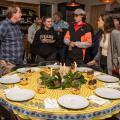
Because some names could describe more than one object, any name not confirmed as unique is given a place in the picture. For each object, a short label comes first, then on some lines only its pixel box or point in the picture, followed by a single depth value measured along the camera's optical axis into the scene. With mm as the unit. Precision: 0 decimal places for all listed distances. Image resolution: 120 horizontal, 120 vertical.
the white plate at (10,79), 2129
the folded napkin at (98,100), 1736
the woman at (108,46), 2789
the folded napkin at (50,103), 1628
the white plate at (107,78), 2279
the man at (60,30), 4436
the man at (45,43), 3889
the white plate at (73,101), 1607
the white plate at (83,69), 2651
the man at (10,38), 3092
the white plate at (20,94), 1730
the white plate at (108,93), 1824
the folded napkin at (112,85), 2136
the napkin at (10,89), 1868
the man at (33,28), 5949
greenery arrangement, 2025
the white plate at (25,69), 2522
